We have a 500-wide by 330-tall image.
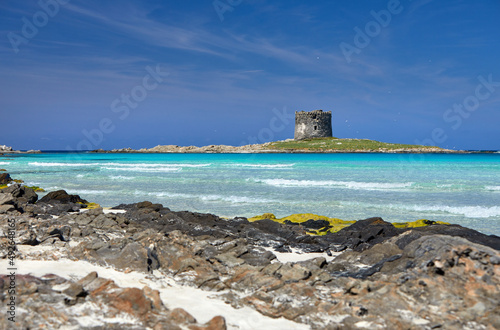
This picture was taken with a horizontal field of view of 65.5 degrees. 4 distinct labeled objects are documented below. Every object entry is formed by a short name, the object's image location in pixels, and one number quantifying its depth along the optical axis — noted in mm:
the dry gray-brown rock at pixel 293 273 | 5406
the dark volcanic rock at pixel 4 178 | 23203
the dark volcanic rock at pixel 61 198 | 14913
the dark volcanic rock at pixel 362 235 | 8352
